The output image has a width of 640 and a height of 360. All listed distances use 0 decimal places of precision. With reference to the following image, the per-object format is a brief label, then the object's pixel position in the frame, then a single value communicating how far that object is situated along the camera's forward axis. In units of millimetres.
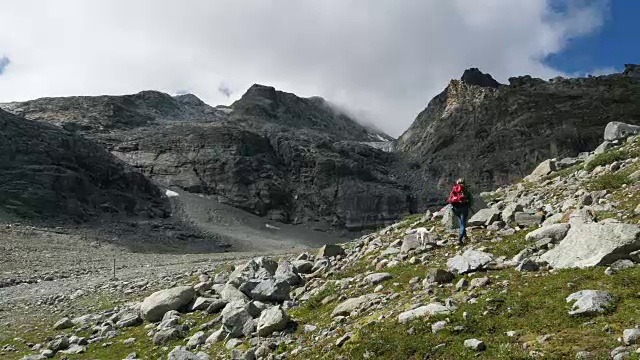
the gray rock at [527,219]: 16828
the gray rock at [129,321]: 17984
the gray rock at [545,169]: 30067
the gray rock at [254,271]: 18266
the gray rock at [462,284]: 12132
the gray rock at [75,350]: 16219
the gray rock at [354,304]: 13289
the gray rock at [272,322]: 13398
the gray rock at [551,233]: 13734
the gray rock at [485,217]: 18953
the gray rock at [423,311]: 10684
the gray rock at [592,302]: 9016
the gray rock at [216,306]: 16938
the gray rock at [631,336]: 7625
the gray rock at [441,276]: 12972
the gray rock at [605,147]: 27844
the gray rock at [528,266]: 12212
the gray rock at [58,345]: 16844
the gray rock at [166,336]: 15156
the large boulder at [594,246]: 10867
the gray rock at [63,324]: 19922
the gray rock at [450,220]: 19797
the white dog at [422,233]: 18306
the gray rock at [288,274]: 18444
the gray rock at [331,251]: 22714
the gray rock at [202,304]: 17562
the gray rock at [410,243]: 18000
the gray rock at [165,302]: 17875
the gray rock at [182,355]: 12383
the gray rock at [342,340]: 11109
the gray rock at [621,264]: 10445
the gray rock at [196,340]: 14102
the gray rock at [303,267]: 20339
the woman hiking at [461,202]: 17617
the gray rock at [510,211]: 17953
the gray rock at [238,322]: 13711
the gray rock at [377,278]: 15227
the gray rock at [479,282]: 11844
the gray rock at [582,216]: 13527
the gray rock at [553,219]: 15524
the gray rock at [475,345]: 8821
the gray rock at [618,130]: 31172
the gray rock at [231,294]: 16727
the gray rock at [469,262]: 13195
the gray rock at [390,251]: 18547
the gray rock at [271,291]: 16453
